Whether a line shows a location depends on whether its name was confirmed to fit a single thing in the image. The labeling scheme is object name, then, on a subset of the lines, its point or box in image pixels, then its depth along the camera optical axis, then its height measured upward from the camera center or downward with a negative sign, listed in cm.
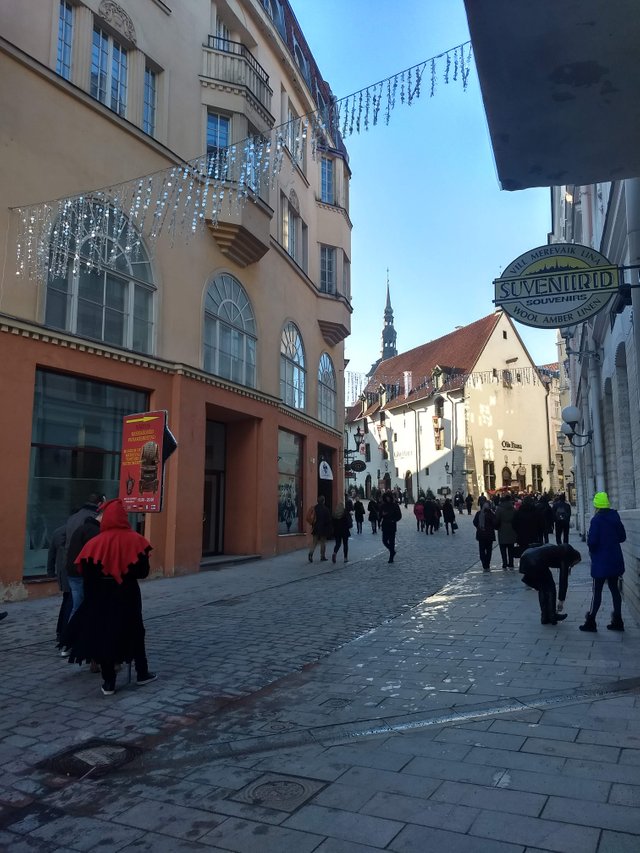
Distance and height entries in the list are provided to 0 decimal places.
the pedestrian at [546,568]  824 -77
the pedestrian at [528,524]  1290 -35
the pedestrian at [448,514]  2711 -32
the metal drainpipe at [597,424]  1597 +204
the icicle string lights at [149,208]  1166 +644
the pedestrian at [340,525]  1766 -51
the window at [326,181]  2623 +1317
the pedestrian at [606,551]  766 -53
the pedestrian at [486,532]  1452 -58
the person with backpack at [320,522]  1739 -42
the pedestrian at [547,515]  1308 -23
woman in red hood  577 -82
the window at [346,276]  2683 +954
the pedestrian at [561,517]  1895 -31
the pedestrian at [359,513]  3020 -31
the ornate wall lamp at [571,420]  1883 +248
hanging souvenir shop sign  648 +223
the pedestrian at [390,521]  1728 -39
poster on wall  837 +58
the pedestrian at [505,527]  1455 -46
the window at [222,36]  1760 +1315
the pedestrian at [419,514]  2911 -34
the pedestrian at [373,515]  3087 -41
